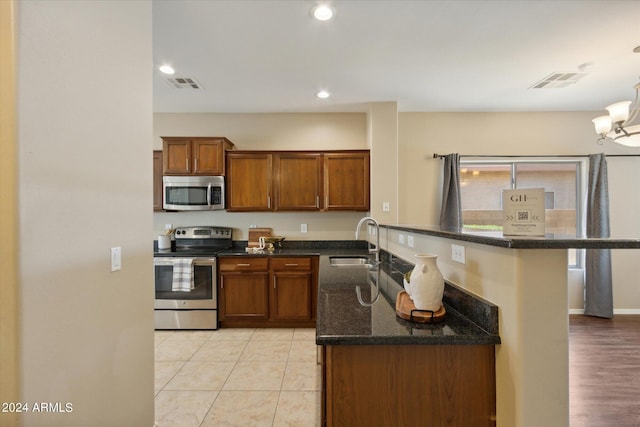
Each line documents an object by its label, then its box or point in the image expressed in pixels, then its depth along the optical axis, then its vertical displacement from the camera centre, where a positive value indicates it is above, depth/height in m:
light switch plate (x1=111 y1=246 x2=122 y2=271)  1.32 -0.20
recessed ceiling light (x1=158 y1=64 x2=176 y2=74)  2.68 +1.46
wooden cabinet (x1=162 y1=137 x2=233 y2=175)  3.54 +0.78
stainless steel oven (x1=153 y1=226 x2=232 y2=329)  3.22 -0.89
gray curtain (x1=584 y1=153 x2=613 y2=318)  3.61 -0.56
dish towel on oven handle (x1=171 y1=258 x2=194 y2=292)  3.21 -0.70
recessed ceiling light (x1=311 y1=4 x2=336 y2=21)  1.90 +1.43
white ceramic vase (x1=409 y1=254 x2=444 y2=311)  1.25 -0.32
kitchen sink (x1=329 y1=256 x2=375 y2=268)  2.88 -0.49
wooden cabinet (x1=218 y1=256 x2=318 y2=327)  3.34 -0.92
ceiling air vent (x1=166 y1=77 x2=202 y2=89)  2.96 +1.48
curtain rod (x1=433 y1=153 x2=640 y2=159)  3.75 +0.83
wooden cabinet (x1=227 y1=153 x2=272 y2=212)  3.65 +0.46
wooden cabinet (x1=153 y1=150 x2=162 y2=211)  3.68 +0.49
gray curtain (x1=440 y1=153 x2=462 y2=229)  3.71 +0.29
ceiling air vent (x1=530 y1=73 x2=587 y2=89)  2.89 +1.47
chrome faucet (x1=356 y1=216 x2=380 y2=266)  2.65 -0.37
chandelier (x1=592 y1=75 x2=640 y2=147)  2.25 +0.77
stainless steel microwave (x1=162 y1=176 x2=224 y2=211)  3.55 +0.30
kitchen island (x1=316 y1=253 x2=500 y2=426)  1.07 -0.63
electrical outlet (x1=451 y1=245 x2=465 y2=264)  1.34 -0.19
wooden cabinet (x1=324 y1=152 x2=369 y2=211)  3.65 +0.49
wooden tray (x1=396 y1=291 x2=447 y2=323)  1.22 -0.44
